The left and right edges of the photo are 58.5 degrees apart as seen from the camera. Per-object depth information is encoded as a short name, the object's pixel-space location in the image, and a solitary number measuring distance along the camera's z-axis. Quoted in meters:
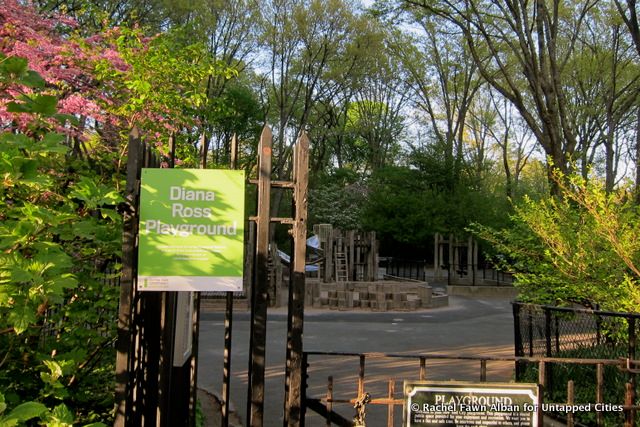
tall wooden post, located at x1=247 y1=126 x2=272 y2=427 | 3.34
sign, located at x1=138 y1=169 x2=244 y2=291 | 3.09
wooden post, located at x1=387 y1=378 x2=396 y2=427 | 3.54
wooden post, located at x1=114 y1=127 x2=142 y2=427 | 2.92
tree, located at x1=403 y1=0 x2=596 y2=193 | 12.93
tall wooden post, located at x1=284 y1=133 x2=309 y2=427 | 3.37
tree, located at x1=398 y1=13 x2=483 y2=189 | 32.34
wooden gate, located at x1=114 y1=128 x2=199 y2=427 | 2.95
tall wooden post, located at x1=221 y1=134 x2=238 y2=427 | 3.41
